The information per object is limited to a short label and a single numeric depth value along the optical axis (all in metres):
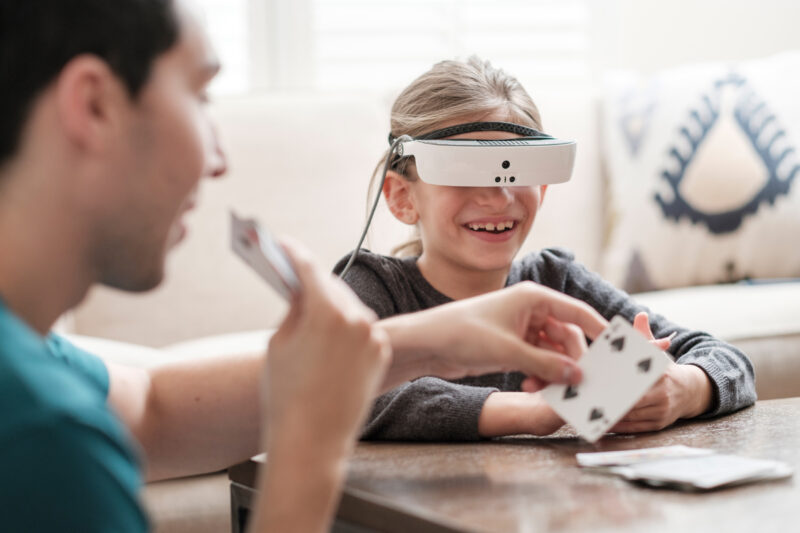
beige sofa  2.53
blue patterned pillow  2.98
